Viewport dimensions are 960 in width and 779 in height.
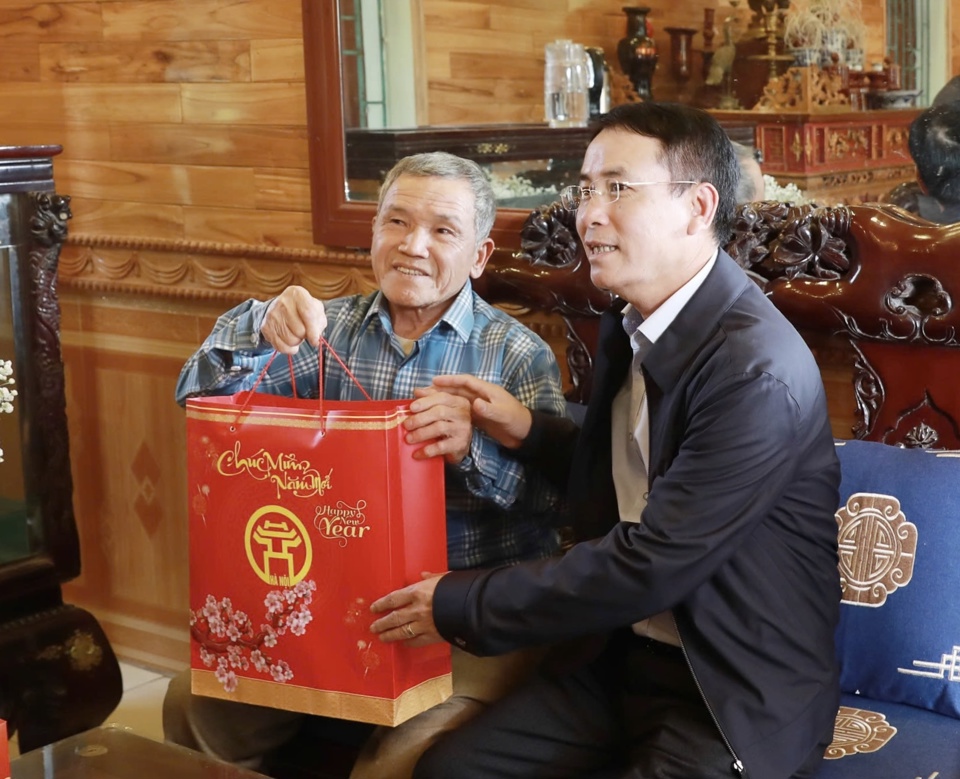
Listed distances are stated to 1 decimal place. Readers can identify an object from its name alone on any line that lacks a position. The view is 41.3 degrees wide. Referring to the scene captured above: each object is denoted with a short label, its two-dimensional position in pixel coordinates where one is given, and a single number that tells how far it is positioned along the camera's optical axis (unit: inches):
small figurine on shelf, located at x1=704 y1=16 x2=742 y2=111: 97.8
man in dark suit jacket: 64.7
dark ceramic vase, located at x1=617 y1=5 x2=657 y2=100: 103.4
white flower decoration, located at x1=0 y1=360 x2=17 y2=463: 74.7
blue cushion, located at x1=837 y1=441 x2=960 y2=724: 73.5
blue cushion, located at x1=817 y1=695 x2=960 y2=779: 67.9
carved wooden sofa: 73.1
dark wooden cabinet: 106.2
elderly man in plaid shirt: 80.9
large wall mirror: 109.5
